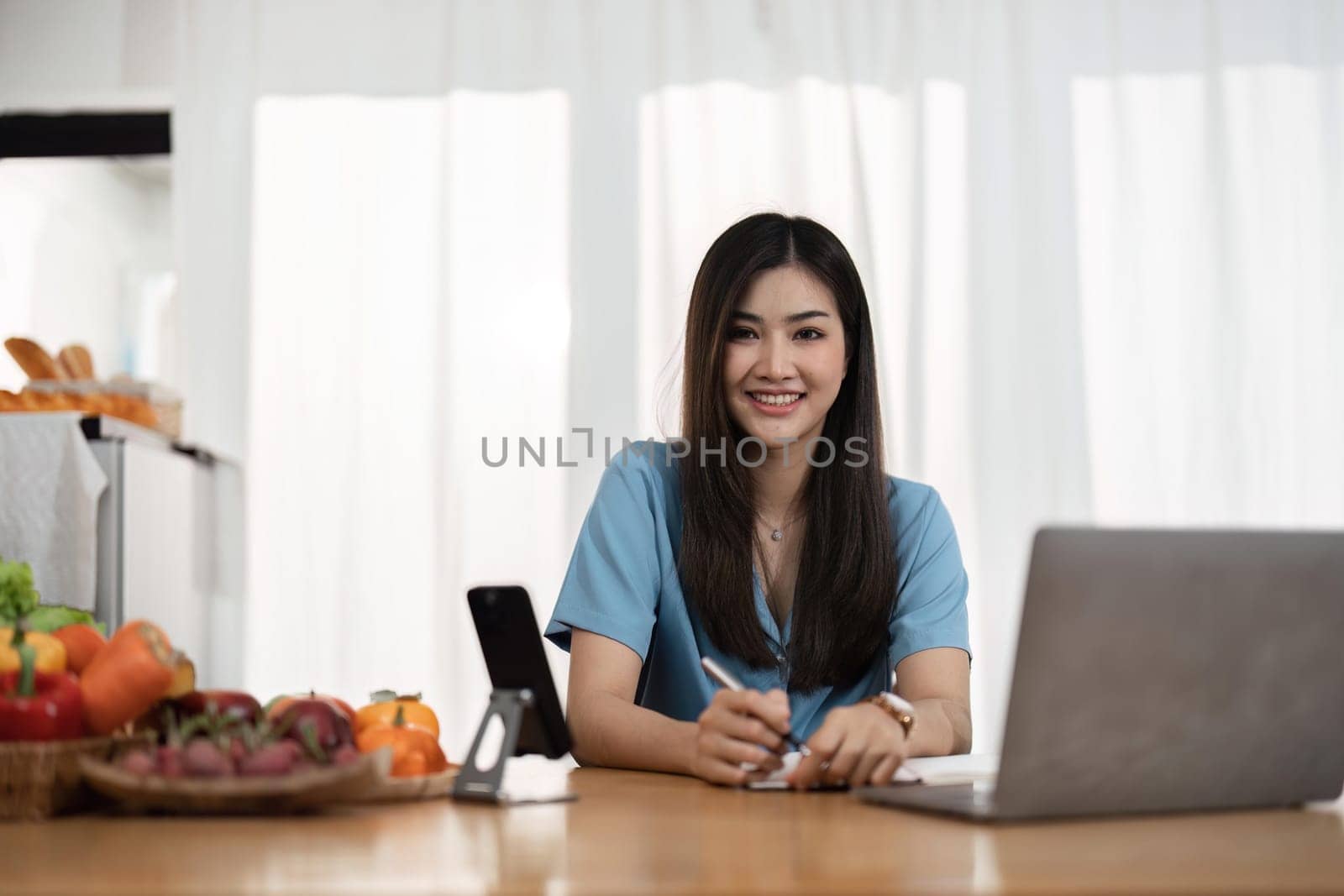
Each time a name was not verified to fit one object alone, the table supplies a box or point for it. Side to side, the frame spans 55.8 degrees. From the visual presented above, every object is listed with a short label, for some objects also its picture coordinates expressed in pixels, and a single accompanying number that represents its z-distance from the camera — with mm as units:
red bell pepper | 928
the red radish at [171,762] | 923
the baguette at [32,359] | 3189
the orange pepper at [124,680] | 961
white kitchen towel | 2855
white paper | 1176
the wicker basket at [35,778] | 927
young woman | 1688
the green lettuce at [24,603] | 1118
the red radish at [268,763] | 933
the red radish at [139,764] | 916
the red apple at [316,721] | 1013
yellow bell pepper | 958
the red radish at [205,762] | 927
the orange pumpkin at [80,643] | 1021
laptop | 899
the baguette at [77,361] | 3268
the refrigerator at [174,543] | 2947
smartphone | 1120
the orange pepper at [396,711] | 1186
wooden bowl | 910
